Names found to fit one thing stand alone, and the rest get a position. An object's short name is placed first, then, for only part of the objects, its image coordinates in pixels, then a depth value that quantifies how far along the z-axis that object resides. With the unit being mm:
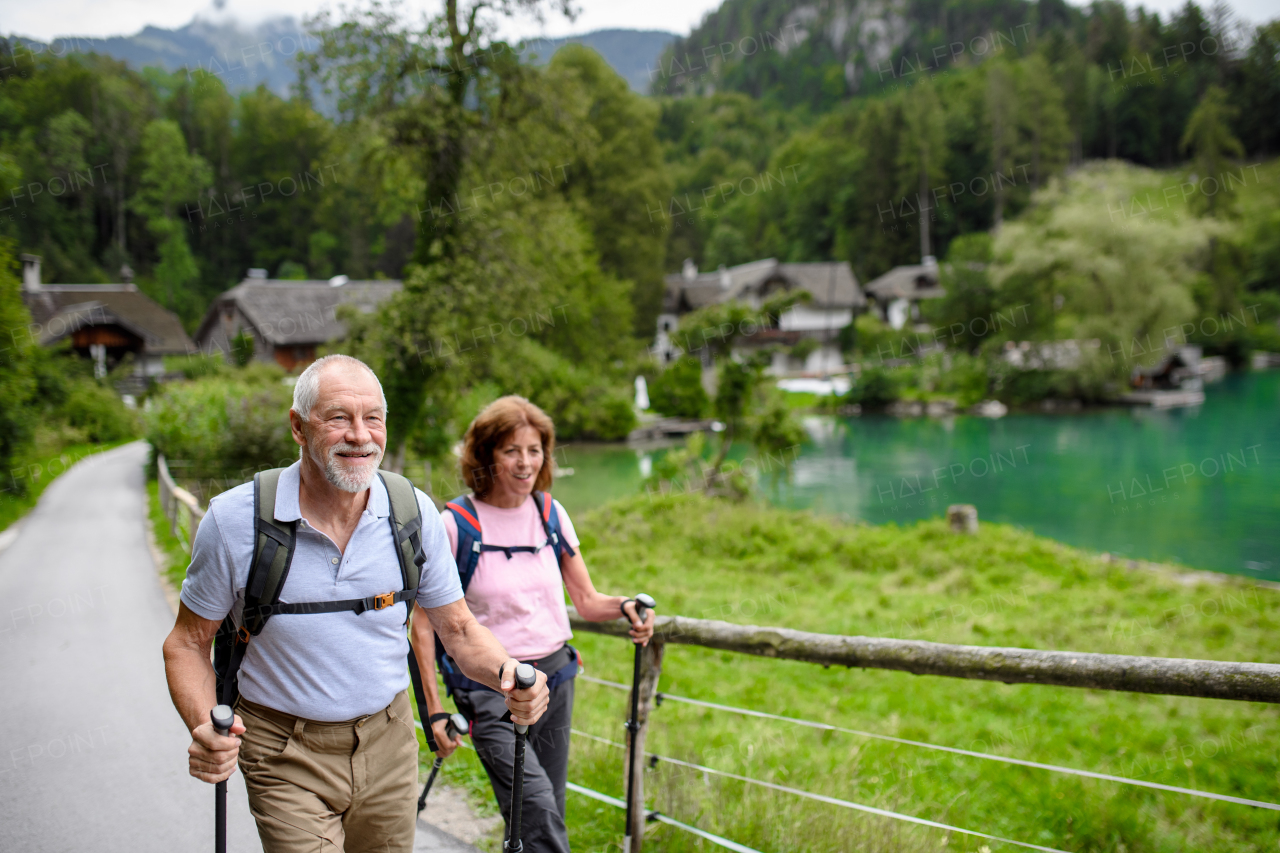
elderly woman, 2811
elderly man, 2090
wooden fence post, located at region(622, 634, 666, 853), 3471
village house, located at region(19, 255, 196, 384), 37438
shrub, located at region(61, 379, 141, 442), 26172
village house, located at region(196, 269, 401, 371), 40594
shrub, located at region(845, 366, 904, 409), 41625
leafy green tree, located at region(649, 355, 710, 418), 38344
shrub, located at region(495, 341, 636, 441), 31972
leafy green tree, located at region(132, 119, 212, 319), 55344
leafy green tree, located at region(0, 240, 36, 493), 13500
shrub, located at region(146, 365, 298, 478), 14422
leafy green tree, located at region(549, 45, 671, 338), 38656
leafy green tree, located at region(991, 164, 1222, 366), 37812
